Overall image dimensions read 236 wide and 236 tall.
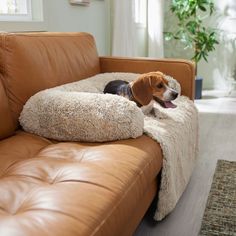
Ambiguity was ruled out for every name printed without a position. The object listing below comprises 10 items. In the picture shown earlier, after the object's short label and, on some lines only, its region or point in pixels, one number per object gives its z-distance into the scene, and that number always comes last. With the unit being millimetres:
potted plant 4176
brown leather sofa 884
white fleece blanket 1549
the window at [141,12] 4531
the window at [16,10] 2287
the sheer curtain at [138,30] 3377
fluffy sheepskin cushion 1465
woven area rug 1578
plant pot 4277
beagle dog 1872
